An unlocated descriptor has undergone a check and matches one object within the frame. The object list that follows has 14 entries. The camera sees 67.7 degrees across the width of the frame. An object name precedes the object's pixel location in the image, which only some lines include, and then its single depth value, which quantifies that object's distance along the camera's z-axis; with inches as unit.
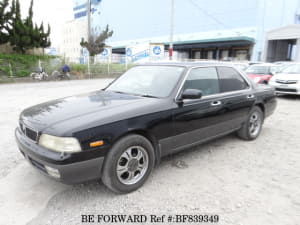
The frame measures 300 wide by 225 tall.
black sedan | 94.2
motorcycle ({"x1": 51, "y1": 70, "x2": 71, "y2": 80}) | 709.3
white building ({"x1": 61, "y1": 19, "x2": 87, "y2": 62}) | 2085.4
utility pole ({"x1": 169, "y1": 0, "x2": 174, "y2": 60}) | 832.9
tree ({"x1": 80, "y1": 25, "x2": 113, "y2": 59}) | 1040.8
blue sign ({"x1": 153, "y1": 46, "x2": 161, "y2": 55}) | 977.5
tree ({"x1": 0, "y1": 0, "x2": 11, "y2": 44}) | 627.5
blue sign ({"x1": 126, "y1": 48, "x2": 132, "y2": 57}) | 1051.4
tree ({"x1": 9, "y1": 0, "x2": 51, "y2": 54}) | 661.2
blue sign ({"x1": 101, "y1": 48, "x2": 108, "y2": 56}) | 1089.3
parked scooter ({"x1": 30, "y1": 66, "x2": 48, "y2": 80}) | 674.2
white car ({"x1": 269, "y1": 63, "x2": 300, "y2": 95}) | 366.9
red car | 424.0
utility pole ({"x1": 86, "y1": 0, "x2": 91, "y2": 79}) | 898.7
